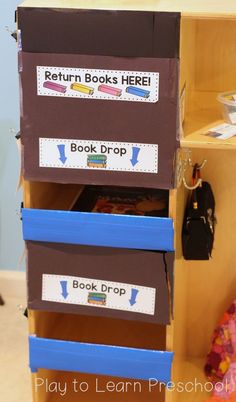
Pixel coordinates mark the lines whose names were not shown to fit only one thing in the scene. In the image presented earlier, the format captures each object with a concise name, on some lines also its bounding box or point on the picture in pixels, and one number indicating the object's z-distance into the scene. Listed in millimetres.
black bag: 2029
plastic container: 1825
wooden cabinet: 1737
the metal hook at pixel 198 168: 1995
